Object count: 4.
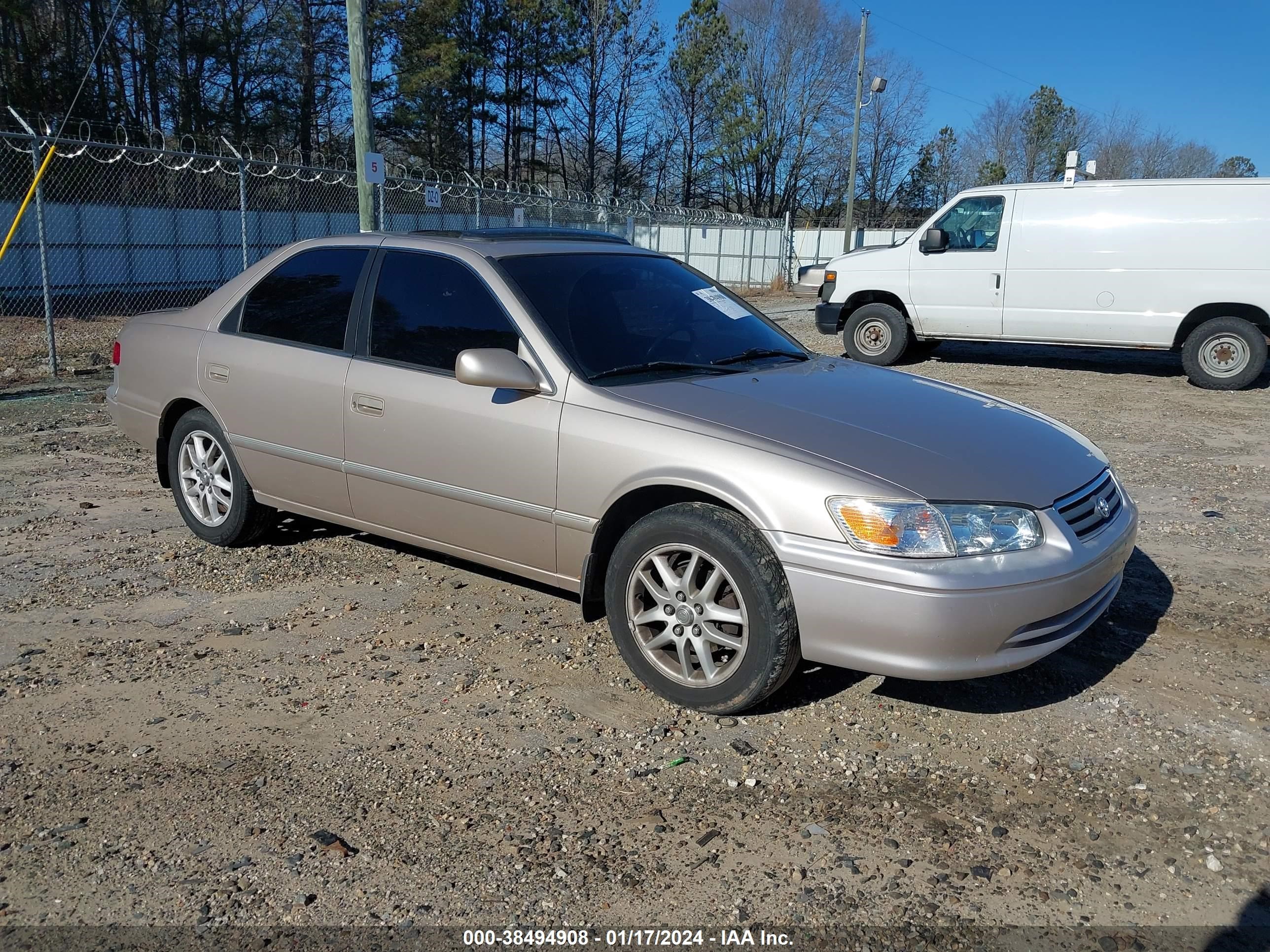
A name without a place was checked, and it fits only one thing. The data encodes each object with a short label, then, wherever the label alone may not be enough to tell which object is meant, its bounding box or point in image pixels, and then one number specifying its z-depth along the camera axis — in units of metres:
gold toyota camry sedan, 3.20
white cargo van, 10.61
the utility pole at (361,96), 10.53
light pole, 28.05
